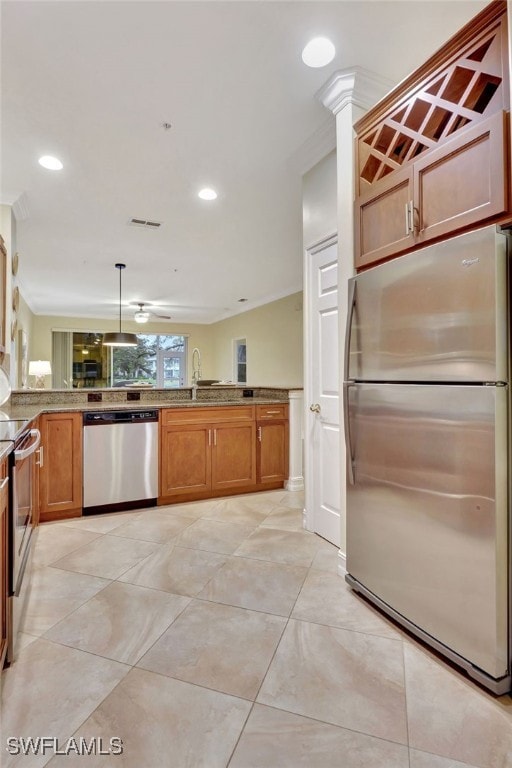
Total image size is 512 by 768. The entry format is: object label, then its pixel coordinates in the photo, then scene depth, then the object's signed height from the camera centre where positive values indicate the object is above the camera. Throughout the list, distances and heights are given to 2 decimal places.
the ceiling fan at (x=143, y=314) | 7.32 +1.72
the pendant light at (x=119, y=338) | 5.55 +0.72
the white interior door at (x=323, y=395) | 2.66 -0.05
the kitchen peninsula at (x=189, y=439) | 3.16 -0.48
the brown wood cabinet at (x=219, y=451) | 3.55 -0.61
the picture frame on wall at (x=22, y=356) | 6.19 +0.57
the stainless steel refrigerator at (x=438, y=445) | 1.38 -0.24
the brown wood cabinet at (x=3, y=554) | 1.43 -0.63
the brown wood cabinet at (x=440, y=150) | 1.43 +1.01
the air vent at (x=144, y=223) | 4.00 +1.72
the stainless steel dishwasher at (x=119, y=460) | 3.27 -0.61
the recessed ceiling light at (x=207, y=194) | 3.35 +1.70
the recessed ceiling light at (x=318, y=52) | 1.91 +1.69
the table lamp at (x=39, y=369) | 5.86 +0.31
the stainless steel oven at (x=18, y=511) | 1.60 -0.59
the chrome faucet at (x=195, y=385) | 4.29 +0.04
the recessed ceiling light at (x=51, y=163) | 2.84 +1.68
